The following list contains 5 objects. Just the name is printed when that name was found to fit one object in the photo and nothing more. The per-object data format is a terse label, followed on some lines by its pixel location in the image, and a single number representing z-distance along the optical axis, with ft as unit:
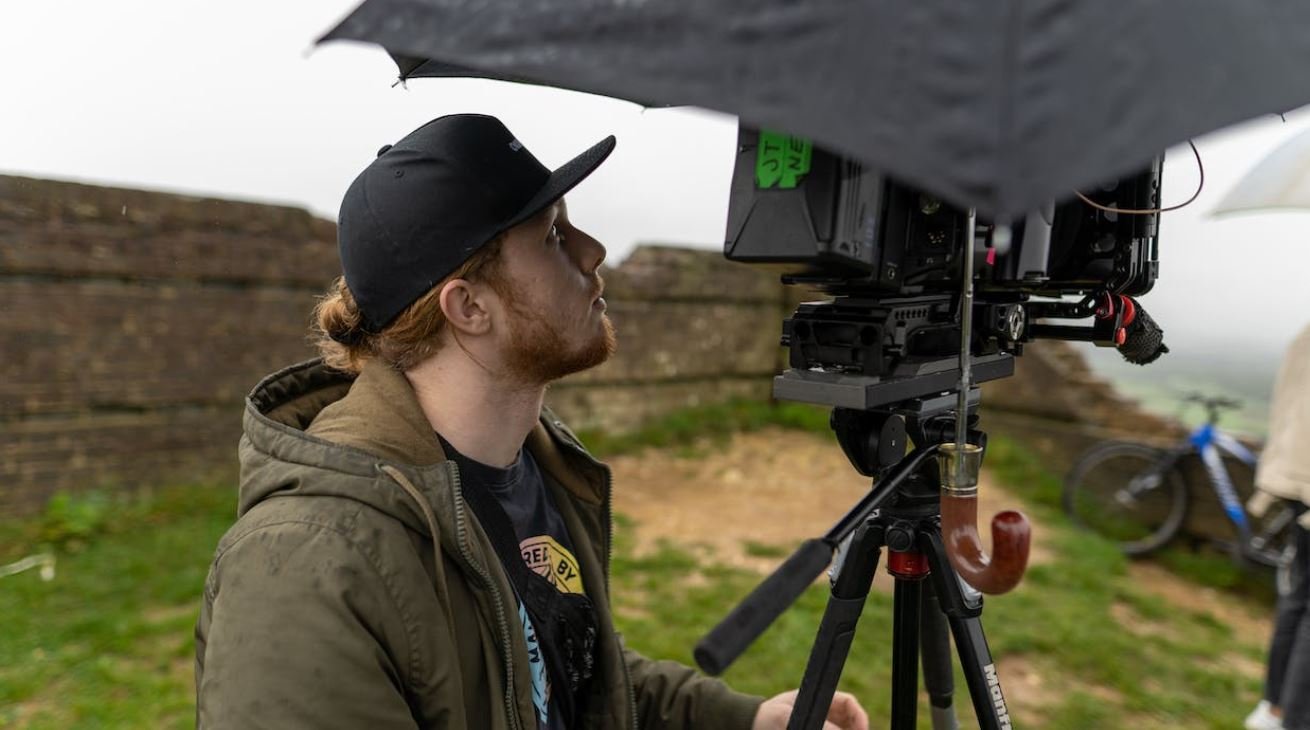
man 3.33
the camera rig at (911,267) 3.49
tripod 3.95
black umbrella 2.10
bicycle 15.15
